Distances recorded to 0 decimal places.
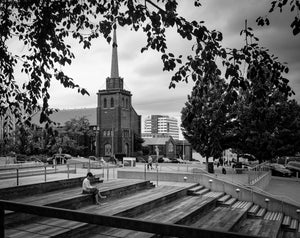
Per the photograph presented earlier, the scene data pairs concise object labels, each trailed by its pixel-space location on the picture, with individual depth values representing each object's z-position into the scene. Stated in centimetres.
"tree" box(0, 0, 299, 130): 480
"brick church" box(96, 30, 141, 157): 7500
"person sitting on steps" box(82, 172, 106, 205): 1191
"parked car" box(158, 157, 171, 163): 5674
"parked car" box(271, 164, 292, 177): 3193
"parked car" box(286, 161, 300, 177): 3276
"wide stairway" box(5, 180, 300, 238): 846
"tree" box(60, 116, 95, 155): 6117
